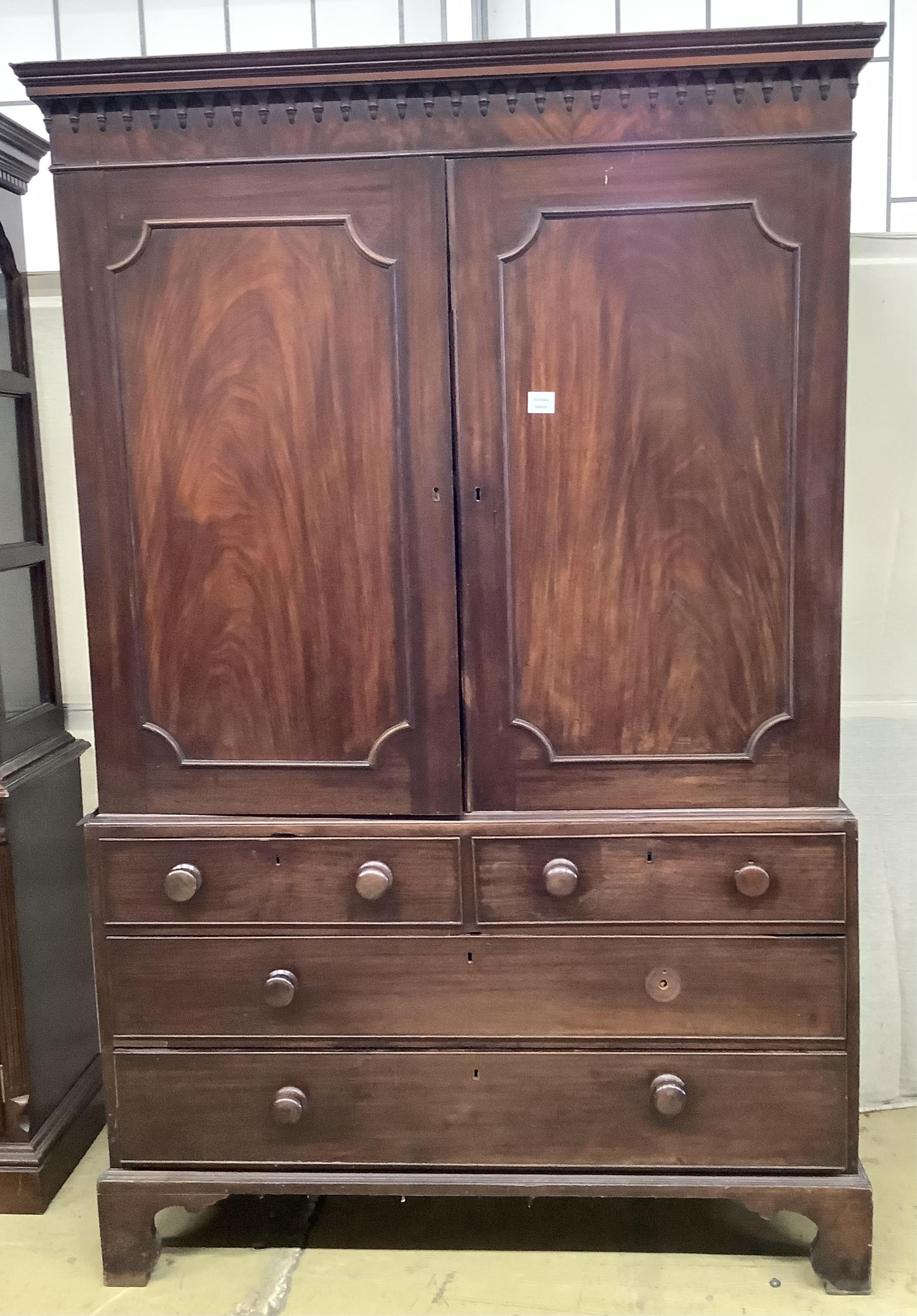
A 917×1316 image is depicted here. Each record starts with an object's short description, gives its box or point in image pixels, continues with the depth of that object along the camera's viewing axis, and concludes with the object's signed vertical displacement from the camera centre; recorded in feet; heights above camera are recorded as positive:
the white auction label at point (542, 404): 5.53 +0.41
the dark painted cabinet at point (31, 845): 6.84 -2.22
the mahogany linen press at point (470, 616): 5.36 -0.66
